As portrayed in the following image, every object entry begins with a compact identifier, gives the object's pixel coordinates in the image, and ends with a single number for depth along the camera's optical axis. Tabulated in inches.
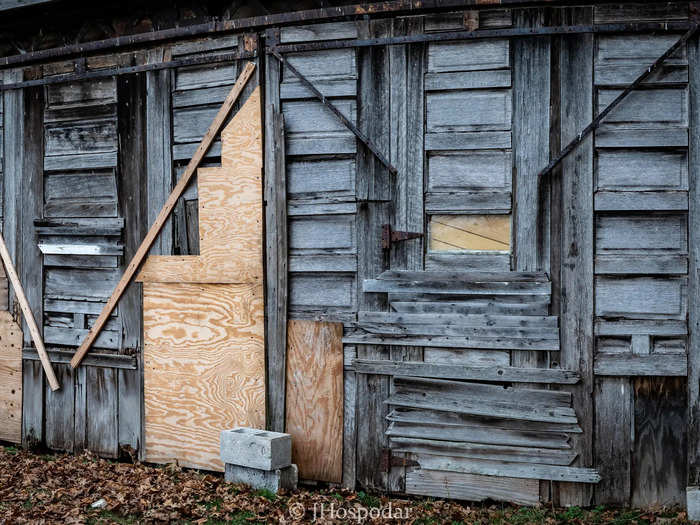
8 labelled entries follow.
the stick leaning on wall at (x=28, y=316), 295.6
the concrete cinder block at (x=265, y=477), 236.8
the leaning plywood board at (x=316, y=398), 245.9
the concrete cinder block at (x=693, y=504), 205.6
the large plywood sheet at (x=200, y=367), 256.7
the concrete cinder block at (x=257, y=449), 234.7
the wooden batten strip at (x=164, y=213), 258.4
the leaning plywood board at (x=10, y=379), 305.9
